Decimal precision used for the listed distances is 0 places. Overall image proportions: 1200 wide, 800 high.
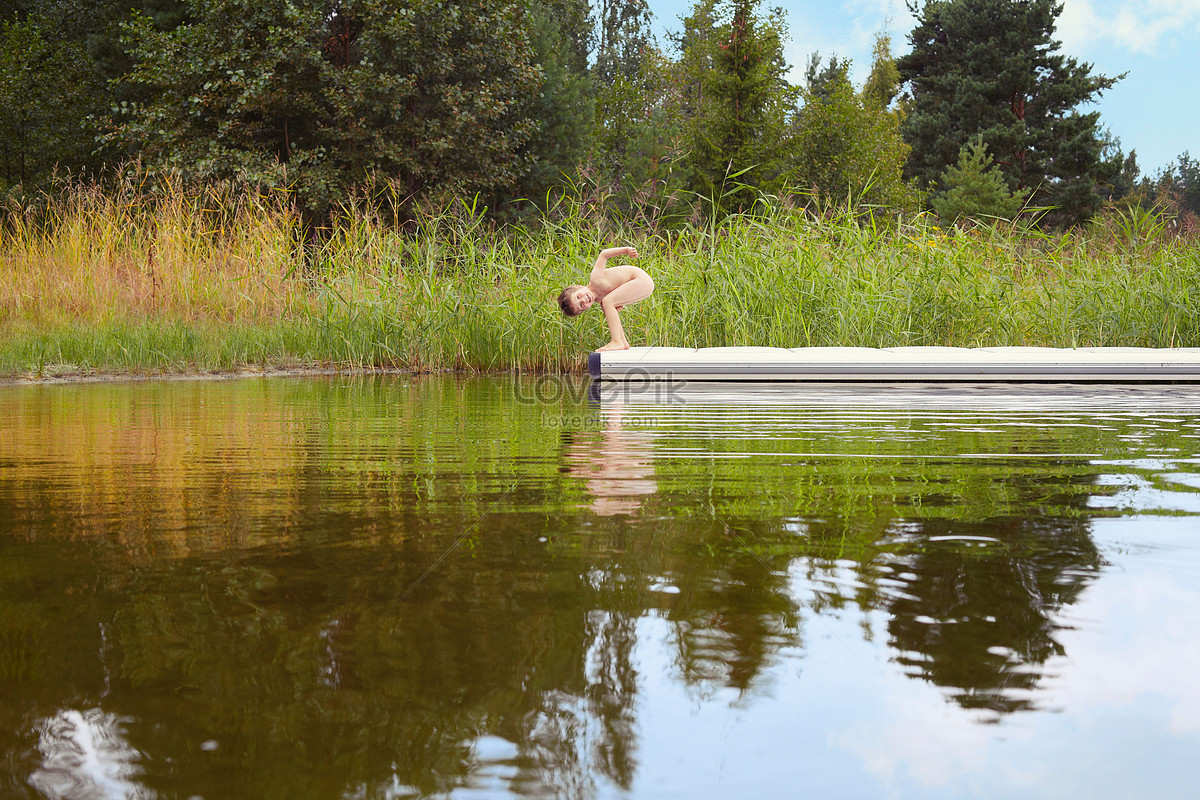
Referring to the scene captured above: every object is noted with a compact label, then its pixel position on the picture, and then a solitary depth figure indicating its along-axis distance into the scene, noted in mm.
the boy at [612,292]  6137
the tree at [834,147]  22812
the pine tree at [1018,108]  30750
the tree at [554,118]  20172
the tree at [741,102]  20453
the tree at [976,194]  25391
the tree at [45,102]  19266
